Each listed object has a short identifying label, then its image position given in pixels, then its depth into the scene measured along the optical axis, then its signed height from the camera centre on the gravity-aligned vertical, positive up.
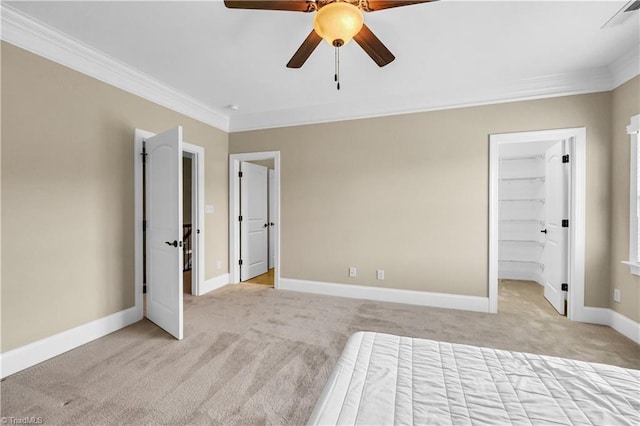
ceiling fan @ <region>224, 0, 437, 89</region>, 1.55 +1.12
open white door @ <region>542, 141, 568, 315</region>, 3.27 -0.21
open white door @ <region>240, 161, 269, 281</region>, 4.73 -0.20
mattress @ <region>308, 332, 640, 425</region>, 0.87 -0.63
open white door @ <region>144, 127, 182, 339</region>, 2.67 -0.20
